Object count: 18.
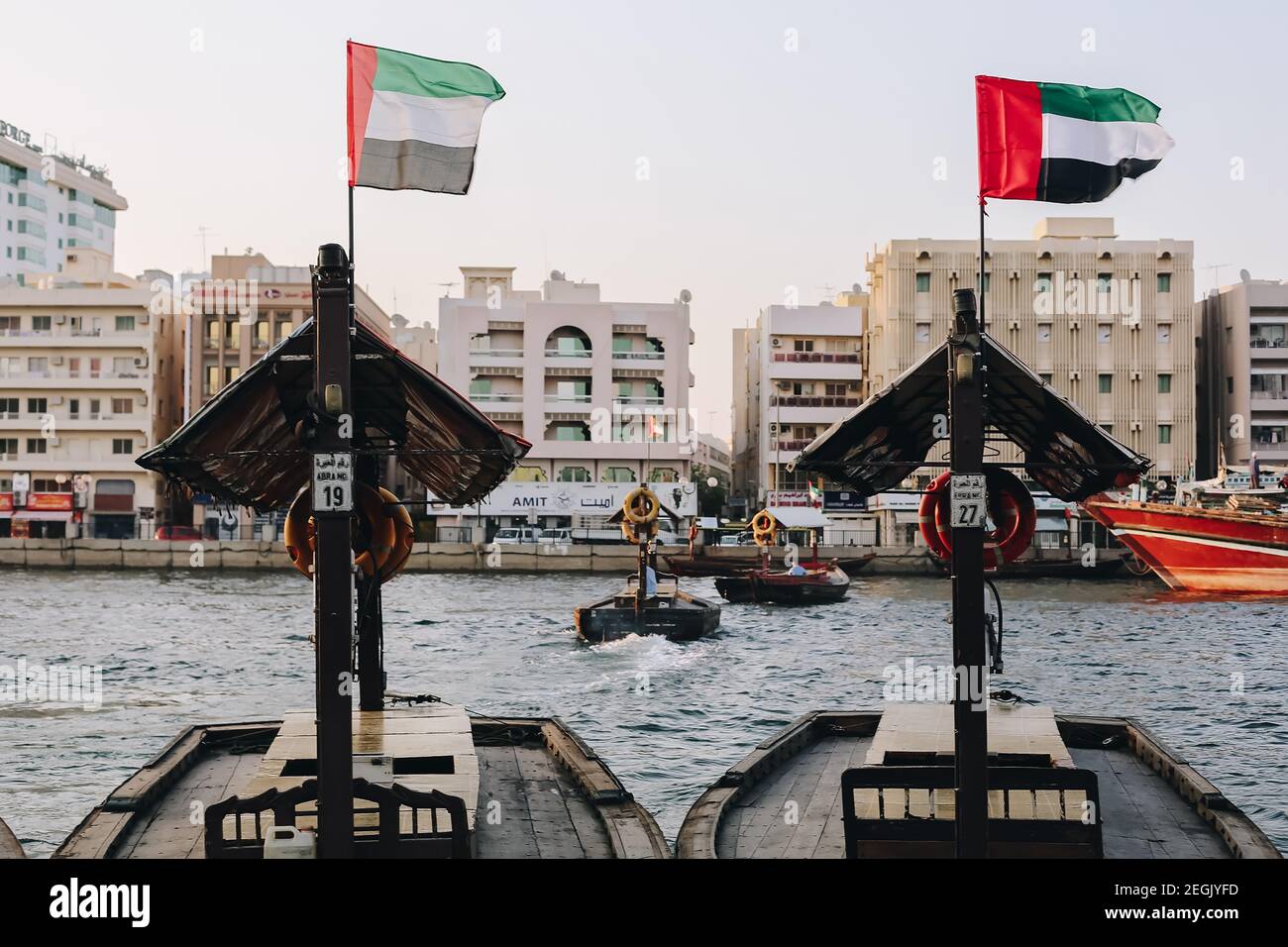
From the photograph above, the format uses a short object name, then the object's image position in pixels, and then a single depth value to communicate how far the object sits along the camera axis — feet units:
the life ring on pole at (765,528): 166.71
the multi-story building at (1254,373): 248.11
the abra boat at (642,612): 113.50
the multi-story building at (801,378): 263.70
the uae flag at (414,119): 29.43
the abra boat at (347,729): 26.16
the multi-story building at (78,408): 257.34
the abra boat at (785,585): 161.68
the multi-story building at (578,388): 251.80
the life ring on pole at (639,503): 112.47
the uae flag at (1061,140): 31.14
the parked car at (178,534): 246.06
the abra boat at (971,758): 27.73
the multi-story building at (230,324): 263.70
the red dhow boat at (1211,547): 169.89
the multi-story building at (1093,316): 246.88
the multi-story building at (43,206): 350.02
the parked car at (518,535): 241.55
